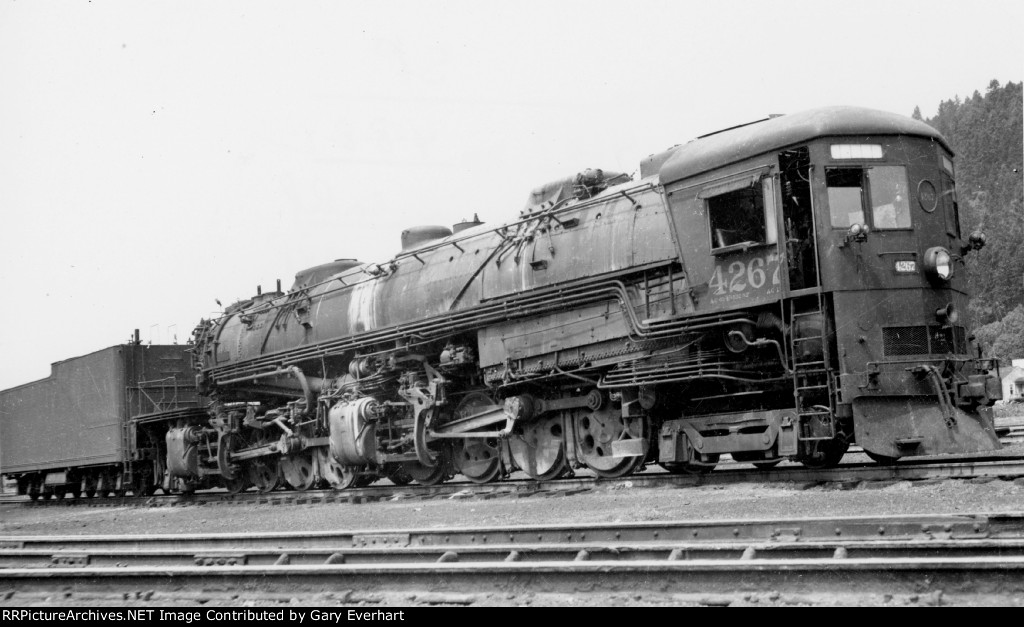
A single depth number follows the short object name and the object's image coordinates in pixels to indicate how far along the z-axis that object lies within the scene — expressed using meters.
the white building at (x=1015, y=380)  52.78
